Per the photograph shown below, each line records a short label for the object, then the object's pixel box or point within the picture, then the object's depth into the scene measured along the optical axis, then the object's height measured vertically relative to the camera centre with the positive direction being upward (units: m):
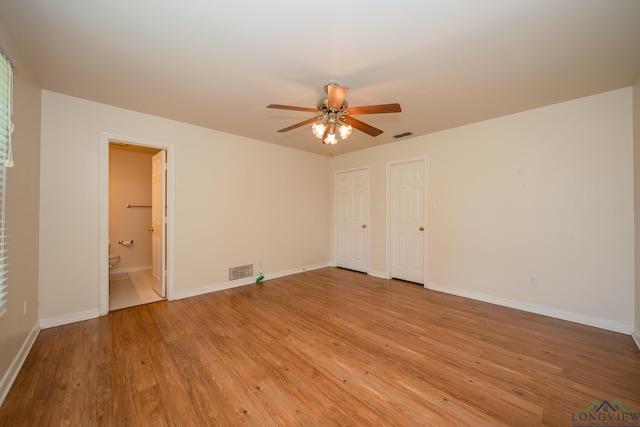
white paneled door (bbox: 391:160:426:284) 4.10 -0.13
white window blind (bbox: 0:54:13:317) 1.58 +0.45
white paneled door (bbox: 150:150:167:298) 3.42 -0.15
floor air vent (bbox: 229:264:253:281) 3.97 -1.00
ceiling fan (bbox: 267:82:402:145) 2.05 +0.91
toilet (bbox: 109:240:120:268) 4.33 -0.86
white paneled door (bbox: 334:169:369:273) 4.91 -0.12
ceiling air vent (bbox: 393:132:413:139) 3.87 +1.30
